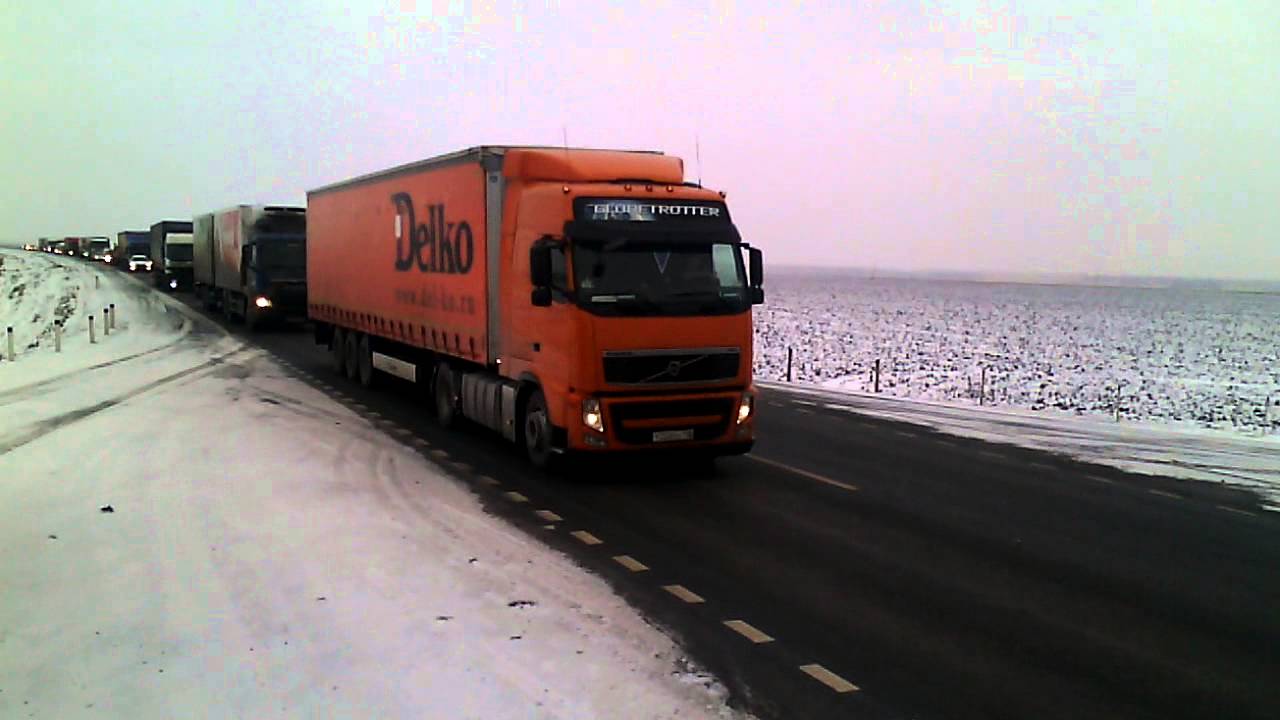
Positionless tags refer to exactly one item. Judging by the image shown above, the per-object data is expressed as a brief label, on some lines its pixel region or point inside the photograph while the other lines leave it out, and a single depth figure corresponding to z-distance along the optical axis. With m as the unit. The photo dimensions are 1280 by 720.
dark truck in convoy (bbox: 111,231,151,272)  80.38
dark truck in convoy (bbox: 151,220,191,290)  56.53
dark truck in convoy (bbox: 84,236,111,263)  106.94
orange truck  11.29
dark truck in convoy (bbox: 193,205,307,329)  31.59
